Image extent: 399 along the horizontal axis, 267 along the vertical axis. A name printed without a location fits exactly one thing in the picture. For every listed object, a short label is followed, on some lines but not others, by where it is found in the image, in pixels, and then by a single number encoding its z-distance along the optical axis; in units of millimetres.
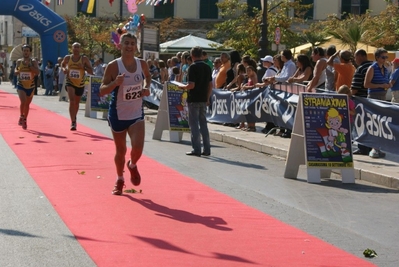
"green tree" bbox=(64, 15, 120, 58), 54084
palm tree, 32406
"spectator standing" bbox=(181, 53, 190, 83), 23162
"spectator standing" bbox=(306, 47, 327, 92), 15289
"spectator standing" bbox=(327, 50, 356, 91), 15086
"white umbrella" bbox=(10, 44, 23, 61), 56978
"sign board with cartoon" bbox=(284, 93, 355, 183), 11648
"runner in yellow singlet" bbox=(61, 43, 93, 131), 18344
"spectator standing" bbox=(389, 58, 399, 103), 15477
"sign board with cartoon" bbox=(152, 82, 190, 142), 17156
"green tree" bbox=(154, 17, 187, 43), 55156
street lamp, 25688
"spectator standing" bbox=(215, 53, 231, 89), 20709
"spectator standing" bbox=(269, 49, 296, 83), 16875
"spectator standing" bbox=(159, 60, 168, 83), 26156
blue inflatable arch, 39219
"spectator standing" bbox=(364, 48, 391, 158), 13992
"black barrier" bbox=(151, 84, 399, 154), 12672
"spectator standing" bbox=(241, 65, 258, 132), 19000
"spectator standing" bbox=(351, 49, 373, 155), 14367
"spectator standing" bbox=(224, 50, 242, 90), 20609
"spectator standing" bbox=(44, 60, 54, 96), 41344
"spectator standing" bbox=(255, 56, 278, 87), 17703
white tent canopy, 37234
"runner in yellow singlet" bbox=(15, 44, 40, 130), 18828
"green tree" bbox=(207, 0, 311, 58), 36625
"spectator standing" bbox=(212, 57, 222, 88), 21859
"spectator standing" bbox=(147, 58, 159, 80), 27875
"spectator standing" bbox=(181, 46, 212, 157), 14352
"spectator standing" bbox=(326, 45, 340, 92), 15766
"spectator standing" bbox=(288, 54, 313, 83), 16156
